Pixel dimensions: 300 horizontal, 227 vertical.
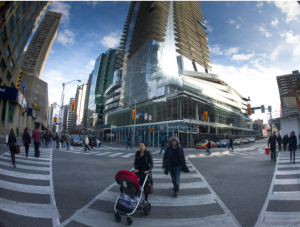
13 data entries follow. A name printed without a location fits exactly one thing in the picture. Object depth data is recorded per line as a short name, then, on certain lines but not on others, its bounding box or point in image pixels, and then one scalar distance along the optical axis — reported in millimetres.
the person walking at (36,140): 10383
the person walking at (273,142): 10561
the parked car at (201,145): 28241
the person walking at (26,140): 10172
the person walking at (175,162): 4949
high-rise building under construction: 40344
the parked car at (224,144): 31094
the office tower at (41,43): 105688
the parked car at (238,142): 36791
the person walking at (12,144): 7293
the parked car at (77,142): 26000
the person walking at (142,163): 4125
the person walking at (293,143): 9637
